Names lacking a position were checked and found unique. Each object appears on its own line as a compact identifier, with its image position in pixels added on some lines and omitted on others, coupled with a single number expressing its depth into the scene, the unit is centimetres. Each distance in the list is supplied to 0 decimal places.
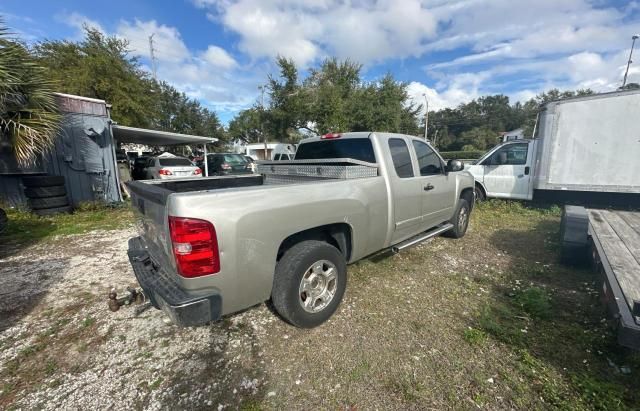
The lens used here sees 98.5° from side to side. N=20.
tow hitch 280
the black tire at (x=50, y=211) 718
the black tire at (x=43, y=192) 698
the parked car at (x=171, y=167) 1129
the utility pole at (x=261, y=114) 2422
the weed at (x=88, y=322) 290
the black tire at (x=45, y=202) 711
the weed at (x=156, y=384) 213
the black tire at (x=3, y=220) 571
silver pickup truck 194
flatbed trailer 199
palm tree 515
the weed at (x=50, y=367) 230
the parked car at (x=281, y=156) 1670
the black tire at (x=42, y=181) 693
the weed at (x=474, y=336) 254
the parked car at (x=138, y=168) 1471
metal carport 1040
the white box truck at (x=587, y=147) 579
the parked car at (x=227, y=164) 1476
